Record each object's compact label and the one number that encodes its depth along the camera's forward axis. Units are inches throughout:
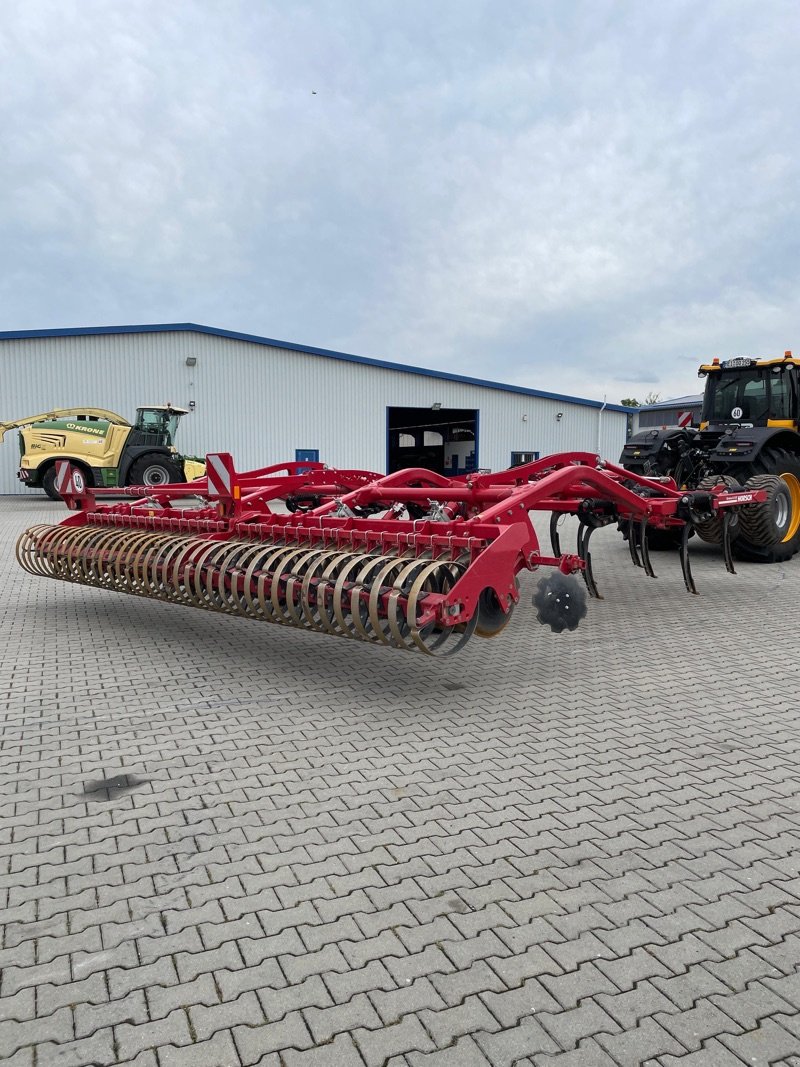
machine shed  804.0
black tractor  346.9
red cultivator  163.2
